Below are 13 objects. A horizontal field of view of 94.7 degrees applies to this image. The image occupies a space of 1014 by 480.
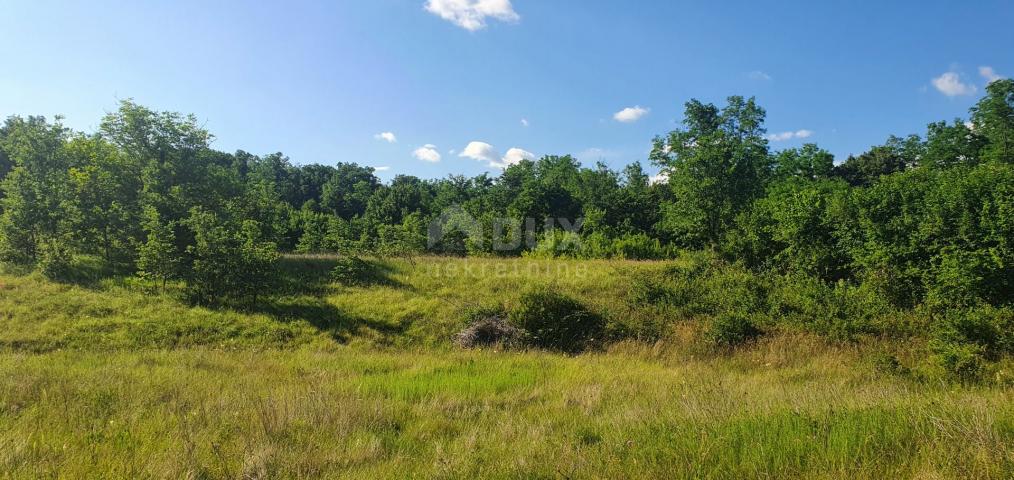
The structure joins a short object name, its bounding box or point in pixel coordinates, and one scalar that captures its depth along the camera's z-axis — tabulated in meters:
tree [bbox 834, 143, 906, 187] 43.09
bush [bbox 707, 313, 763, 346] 13.41
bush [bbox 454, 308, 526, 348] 13.93
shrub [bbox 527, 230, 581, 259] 27.95
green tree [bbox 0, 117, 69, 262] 18.41
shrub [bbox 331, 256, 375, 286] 18.88
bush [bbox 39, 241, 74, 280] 16.92
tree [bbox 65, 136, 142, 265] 18.80
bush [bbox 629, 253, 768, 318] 15.80
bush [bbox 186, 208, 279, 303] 15.82
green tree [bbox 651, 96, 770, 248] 24.53
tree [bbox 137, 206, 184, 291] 15.75
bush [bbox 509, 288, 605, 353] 14.23
